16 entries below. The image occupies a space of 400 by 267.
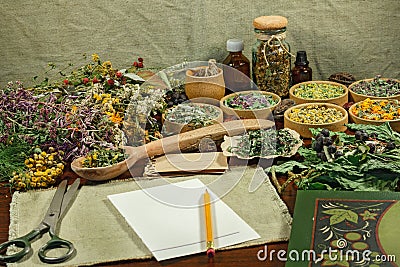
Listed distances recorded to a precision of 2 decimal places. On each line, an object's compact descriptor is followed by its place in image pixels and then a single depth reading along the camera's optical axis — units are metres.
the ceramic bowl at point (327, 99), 1.35
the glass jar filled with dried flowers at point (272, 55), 1.41
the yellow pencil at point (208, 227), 0.91
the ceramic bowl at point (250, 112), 1.32
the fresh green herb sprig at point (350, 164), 1.02
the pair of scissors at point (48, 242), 0.90
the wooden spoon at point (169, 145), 1.13
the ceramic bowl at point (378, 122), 1.23
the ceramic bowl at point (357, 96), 1.35
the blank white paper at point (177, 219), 0.93
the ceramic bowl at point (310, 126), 1.23
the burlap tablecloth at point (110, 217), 0.92
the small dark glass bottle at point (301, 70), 1.48
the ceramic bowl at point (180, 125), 1.27
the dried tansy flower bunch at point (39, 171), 1.13
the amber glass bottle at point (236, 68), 1.45
